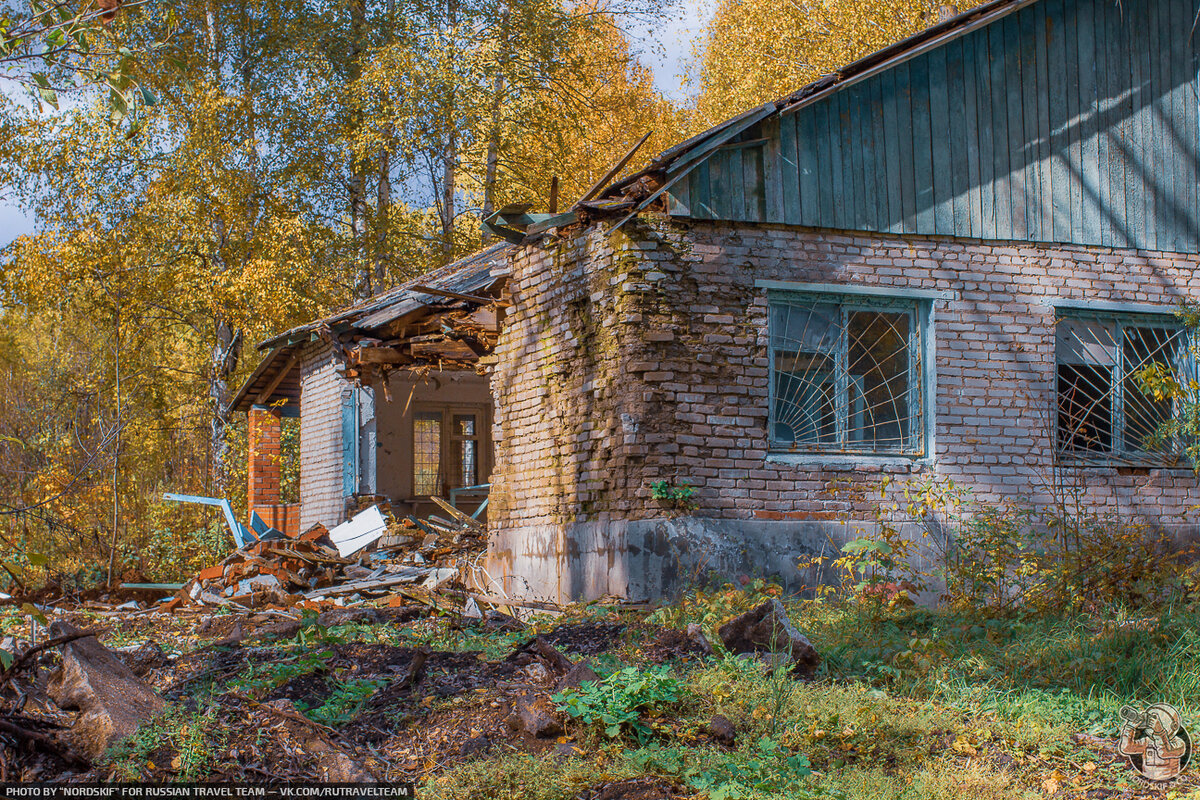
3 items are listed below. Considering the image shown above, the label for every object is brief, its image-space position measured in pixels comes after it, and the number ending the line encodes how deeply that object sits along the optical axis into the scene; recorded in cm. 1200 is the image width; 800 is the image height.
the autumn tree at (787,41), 2055
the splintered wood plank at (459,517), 1284
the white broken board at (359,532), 1214
